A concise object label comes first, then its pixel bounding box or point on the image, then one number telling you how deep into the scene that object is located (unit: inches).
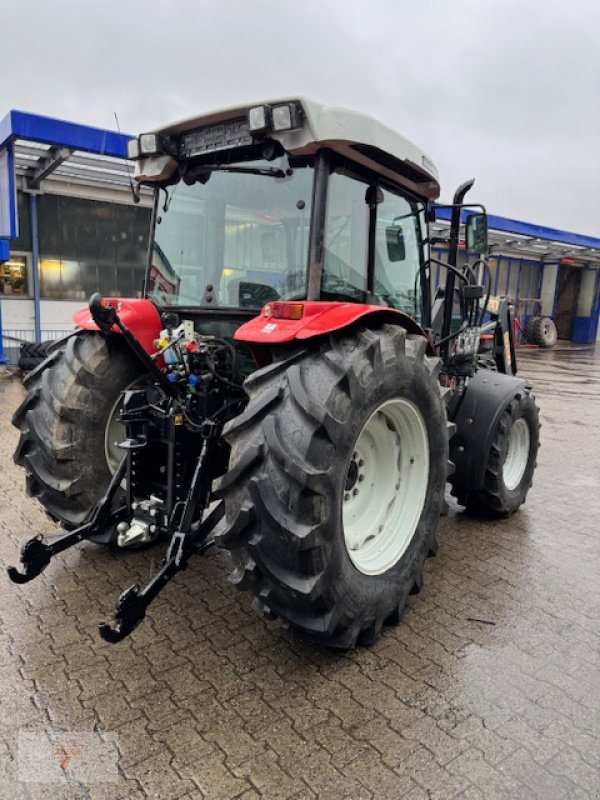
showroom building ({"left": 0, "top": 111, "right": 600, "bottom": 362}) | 386.9
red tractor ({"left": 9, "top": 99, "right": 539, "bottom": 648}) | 95.3
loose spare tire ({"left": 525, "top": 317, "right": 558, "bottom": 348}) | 909.8
